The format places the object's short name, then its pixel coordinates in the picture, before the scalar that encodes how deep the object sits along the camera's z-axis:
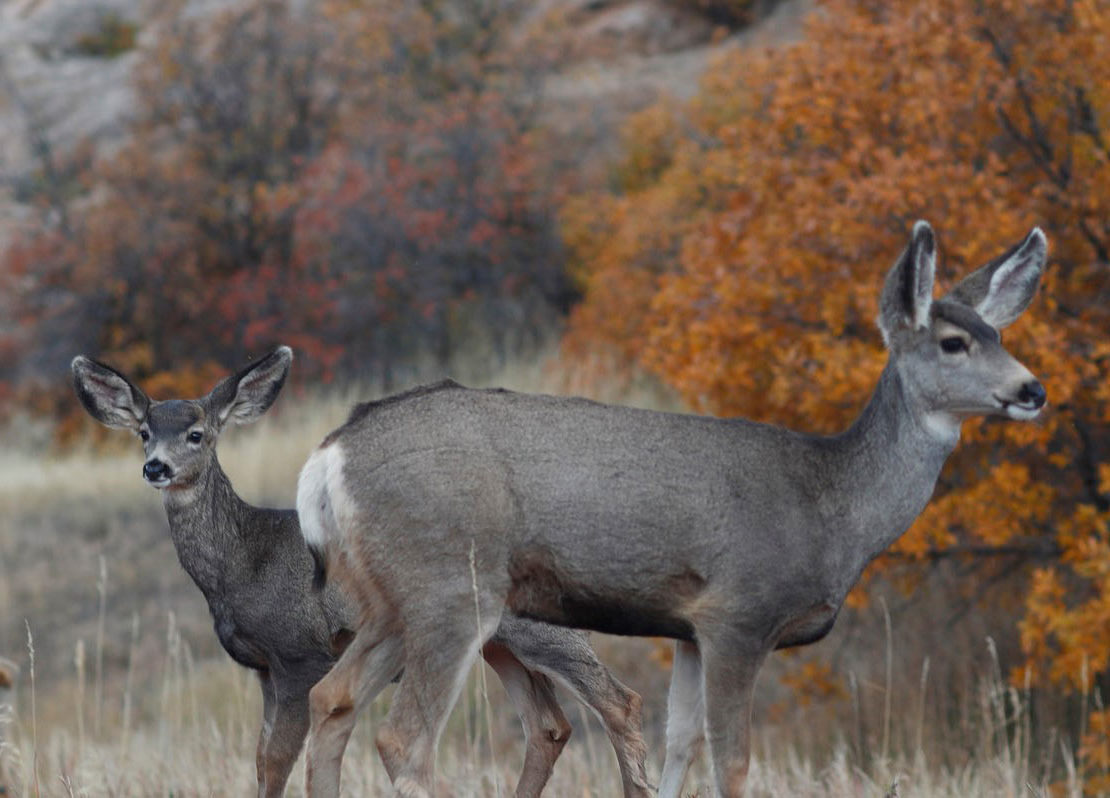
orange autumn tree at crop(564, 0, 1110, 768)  21.09
